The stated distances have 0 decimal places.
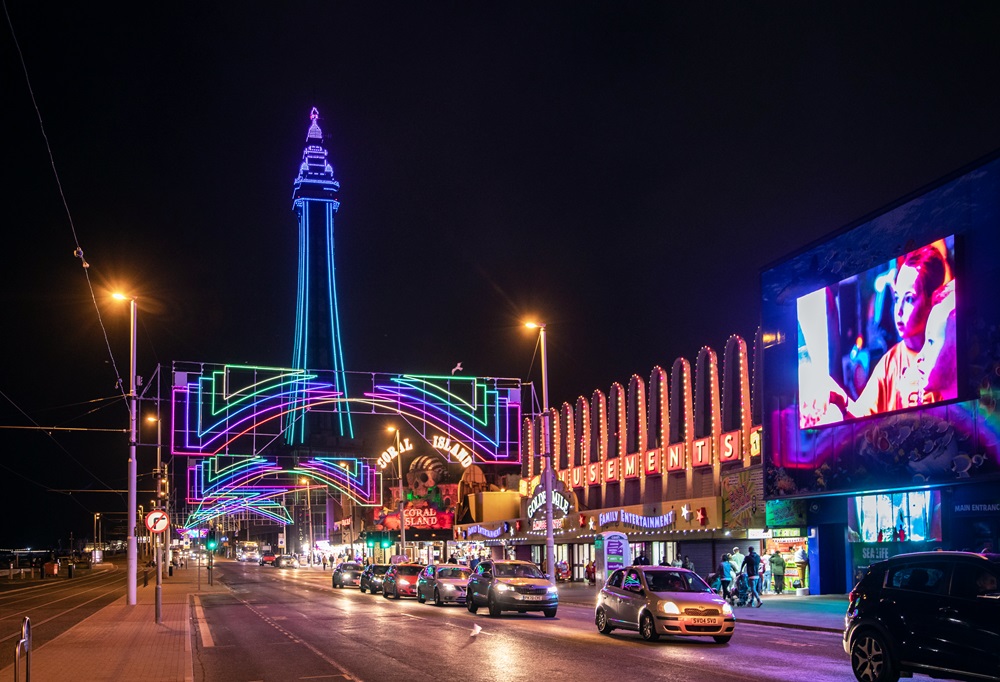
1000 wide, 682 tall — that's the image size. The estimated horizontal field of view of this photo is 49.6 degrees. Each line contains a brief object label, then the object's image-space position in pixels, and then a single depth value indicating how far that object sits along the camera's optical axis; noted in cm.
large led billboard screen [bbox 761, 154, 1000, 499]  2738
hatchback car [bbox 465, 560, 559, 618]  2822
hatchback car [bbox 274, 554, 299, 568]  10488
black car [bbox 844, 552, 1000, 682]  1259
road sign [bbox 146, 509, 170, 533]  2612
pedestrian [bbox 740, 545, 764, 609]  3102
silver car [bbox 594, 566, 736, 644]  2044
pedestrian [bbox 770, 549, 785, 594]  3781
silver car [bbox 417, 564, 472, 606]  3506
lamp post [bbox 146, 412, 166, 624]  2695
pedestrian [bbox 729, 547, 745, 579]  3432
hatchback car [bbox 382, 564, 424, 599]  4097
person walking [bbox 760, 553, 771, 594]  3838
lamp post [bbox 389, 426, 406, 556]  5897
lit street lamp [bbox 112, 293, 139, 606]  3347
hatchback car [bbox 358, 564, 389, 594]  4584
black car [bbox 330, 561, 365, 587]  5312
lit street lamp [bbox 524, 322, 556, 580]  3881
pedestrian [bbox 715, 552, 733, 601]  3119
